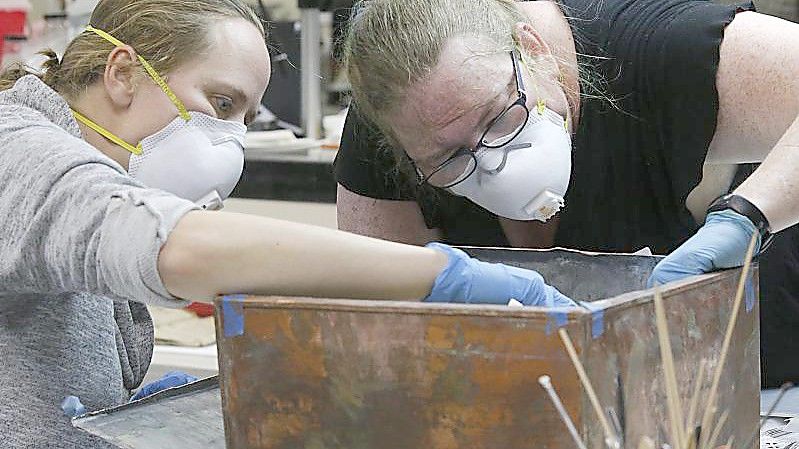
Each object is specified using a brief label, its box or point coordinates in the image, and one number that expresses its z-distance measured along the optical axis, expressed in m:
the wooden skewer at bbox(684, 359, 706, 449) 1.84
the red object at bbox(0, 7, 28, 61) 3.92
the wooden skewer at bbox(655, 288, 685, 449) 1.83
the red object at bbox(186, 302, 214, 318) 3.07
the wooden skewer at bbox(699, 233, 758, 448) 1.87
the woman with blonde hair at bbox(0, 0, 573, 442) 1.90
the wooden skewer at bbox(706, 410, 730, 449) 1.93
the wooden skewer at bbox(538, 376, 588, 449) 1.83
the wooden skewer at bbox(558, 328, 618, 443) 1.83
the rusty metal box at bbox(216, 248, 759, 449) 1.85
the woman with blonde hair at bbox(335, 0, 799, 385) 2.21
